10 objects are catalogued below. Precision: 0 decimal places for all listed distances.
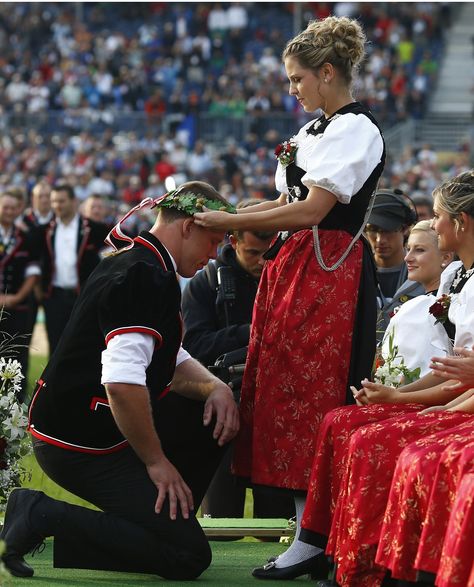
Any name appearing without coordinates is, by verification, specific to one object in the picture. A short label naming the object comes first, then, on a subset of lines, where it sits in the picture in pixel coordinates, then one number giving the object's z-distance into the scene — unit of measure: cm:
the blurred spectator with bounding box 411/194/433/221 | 1649
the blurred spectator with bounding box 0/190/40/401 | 2105
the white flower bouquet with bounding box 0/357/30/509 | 929
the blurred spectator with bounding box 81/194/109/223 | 2372
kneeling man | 862
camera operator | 1159
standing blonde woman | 888
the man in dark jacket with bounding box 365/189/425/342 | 1247
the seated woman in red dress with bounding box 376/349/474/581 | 690
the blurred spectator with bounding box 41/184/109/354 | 2164
